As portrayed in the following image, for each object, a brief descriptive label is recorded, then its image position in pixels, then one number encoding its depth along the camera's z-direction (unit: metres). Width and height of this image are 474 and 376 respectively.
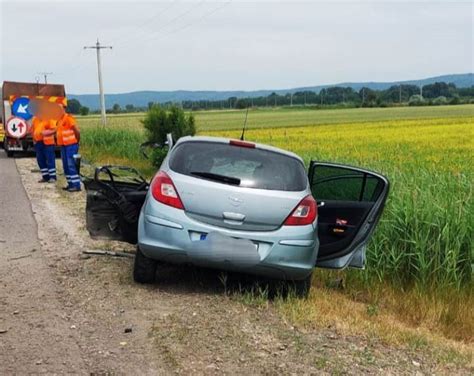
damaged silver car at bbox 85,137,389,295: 5.52
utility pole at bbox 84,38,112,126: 45.88
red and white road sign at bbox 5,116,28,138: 23.11
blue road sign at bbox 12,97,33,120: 22.61
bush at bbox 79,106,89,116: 93.25
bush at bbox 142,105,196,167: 19.27
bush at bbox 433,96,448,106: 92.90
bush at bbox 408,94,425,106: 94.75
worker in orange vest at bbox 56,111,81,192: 13.55
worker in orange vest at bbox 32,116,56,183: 14.80
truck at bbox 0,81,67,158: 23.16
